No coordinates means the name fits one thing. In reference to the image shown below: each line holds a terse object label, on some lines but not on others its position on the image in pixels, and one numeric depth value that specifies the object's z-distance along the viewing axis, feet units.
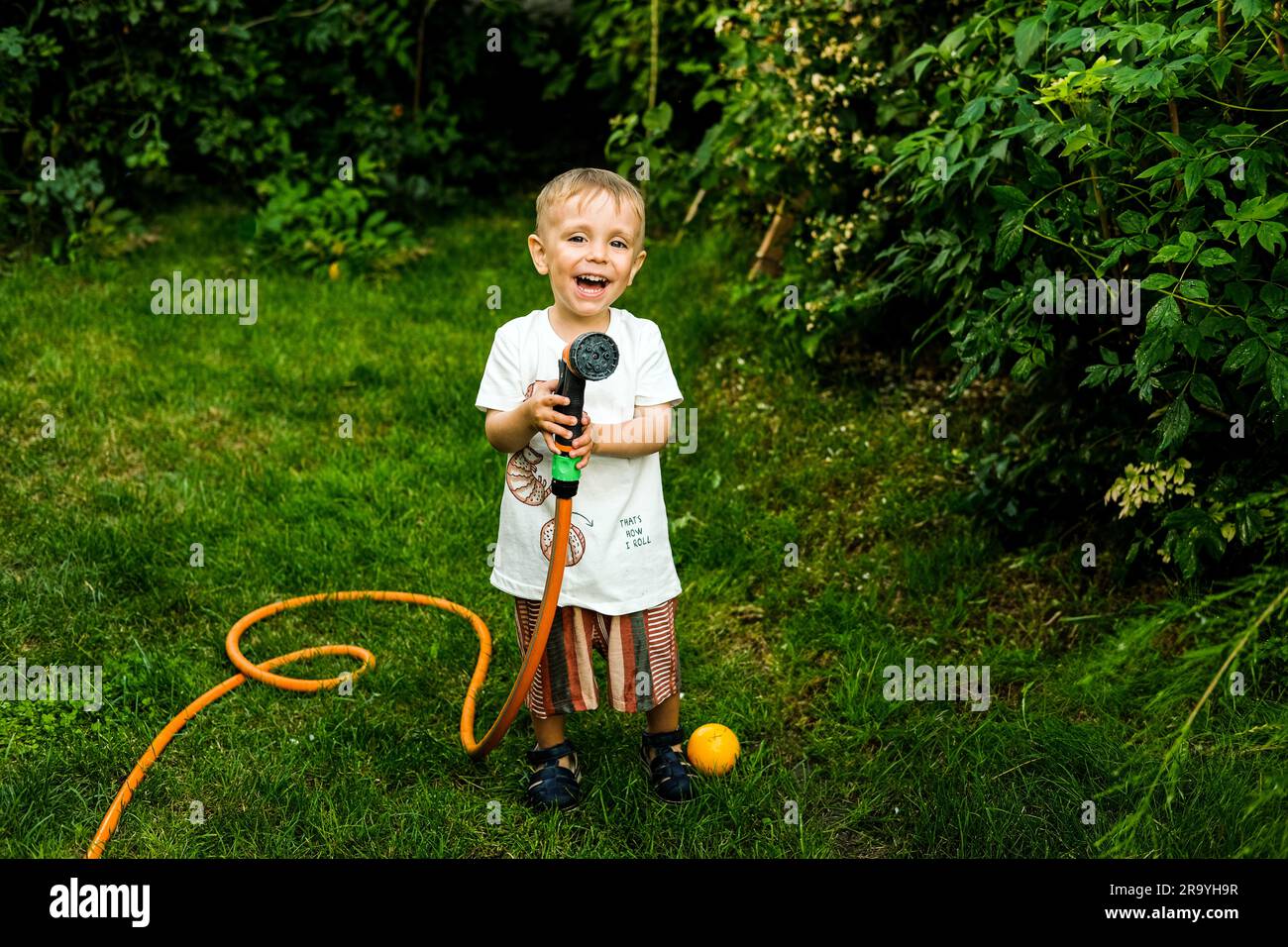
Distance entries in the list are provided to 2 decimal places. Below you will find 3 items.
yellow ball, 10.14
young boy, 8.79
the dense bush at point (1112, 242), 9.28
